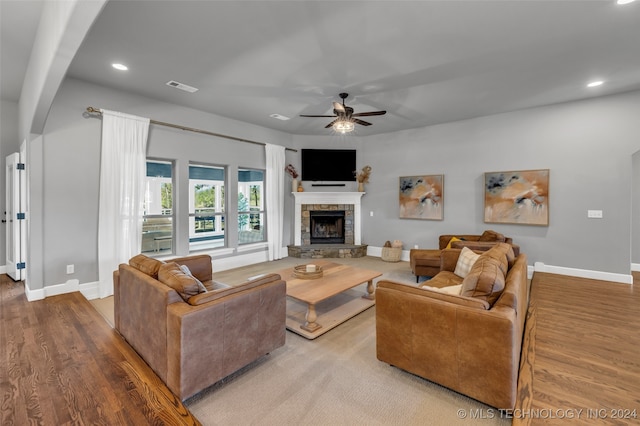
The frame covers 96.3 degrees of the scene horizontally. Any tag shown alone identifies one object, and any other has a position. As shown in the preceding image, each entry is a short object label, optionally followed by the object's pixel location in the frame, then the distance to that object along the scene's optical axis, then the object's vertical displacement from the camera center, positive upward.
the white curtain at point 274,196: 6.61 +0.30
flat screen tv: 7.24 +1.14
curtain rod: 4.09 +1.45
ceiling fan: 3.95 +1.24
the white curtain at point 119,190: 4.20 +0.28
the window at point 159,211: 5.04 -0.04
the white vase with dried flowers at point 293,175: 7.05 +0.85
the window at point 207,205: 6.24 +0.08
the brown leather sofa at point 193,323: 1.95 -0.87
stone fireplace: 7.02 -0.39
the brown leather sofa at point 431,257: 4.59 -0.78
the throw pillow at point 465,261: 3.47 -0.65
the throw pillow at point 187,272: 2.24 -0.59
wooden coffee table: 3.10 -1.21
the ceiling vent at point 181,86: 4.09 +1.82
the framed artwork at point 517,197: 5.12 +0.23
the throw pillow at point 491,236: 4.86 -0.47
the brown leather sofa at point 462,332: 1.81 -0.86
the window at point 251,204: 6.62 +0.12
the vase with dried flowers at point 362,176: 7.19 +0.84
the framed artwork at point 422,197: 6.25 +0.28
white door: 4.17 -0.16
